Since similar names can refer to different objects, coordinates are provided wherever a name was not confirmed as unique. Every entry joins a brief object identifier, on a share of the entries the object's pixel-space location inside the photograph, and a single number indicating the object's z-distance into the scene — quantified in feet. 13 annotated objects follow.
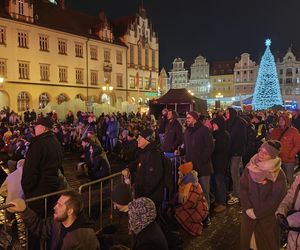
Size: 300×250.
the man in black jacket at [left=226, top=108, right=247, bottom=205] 17.41
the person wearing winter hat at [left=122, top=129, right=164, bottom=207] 11.12
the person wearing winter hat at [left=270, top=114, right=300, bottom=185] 16.93
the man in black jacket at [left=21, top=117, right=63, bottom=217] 10.58
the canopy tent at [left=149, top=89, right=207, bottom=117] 55.62
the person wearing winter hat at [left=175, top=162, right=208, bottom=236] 13.59
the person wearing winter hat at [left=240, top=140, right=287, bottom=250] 9.14
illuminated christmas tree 99.10
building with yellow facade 73.99
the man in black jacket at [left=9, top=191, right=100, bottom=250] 7.42
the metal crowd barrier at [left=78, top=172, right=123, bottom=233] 14.07
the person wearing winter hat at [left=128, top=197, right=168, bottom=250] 7.17
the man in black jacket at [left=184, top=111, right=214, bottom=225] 14.66
